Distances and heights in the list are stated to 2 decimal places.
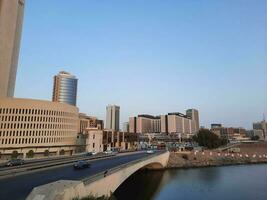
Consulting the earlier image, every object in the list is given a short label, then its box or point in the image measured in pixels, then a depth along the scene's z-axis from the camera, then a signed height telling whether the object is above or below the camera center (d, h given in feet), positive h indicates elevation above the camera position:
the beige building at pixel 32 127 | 328.29 +19.06
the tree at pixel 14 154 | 296.81 -17.97
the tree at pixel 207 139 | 523.29 +7.41
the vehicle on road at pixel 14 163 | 169.47 -16.79
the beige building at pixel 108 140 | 410.72 +2.23
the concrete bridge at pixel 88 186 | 65.10 -15.82
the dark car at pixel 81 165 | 144.67 -15.09
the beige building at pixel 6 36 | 412.07 +191.43
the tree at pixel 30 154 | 299.17 -17.74
